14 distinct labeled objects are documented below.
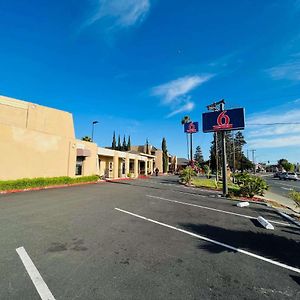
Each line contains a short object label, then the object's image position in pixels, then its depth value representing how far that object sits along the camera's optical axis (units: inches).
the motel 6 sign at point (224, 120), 642.2
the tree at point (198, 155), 4232.3
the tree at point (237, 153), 3022.9
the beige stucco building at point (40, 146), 651.5
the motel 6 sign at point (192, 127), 1127.0
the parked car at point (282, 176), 2100.9
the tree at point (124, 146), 2827.8
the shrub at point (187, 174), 1026.6
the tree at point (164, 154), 2815.0
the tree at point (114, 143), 2851.9
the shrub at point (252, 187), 618.8
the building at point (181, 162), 3659.0
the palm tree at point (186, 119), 2427.4
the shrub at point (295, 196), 367.2
